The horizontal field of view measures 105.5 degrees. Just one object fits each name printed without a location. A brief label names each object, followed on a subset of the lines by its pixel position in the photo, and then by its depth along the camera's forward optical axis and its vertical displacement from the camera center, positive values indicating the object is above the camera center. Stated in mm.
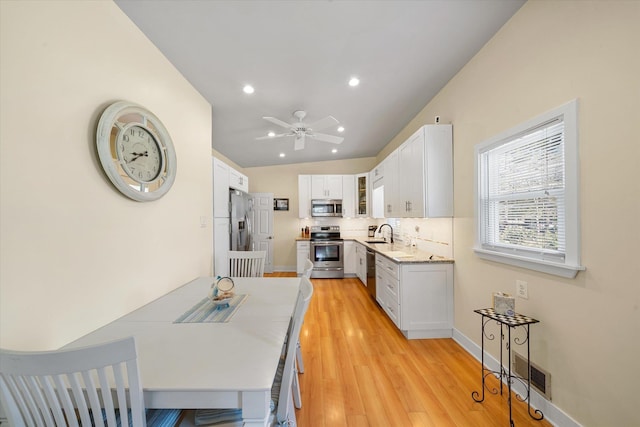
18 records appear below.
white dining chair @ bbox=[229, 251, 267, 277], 2701 -548
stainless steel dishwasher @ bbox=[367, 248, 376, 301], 3887 -965
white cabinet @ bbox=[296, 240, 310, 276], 5641 -829
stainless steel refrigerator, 3473 -89
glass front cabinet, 5550 +467
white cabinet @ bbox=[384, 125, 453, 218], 2785 +499
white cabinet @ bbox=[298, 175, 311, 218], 5793 +474
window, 1476 +140
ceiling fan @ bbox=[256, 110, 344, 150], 2958 +1132
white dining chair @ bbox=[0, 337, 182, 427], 704 -522
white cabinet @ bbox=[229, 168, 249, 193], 3594 +552
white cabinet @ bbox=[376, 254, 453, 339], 2768 -973
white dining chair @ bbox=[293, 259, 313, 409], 1642 -1249
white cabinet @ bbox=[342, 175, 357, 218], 5805 +564
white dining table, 894 -620
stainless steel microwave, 5742 +182
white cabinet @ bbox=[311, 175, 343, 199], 5797 +685
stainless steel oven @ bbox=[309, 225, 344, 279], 5449 -974
